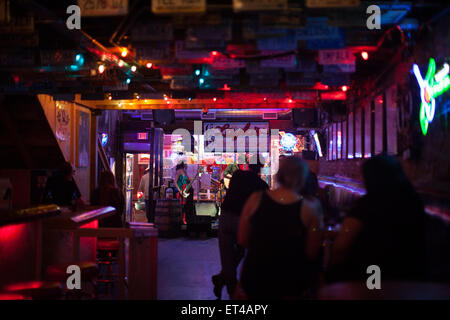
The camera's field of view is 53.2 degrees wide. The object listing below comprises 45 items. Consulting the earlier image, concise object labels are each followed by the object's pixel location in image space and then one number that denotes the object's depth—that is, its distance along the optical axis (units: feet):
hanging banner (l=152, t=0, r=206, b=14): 12.84
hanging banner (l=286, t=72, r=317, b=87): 21.89
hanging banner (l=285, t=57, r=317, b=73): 19.49
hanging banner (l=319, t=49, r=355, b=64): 17.89
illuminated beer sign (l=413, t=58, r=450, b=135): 11.81
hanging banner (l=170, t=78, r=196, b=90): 23.16
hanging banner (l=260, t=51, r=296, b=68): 18.29
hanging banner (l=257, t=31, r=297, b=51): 15.81
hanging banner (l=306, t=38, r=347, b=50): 16.16
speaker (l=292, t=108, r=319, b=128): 36.42
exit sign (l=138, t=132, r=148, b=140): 45.21
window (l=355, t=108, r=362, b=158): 23.67
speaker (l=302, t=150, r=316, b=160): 38.04
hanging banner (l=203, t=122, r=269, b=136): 45.65
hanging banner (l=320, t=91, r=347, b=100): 27.40
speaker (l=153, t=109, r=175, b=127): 36.05
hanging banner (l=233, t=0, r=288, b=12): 12.53
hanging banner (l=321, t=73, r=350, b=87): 21.40
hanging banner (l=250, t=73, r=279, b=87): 22.40
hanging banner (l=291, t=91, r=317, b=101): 27.84
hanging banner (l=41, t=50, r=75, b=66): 19.30
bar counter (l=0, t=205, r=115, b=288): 14.73
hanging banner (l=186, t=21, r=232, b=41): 15.05
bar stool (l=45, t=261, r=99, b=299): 14.85
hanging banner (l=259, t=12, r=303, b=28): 13.74
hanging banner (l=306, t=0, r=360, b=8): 12.62
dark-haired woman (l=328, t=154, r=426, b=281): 9.74
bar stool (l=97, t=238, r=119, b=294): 21.06
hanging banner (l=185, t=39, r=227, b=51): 16.07
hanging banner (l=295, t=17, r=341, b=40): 15.19
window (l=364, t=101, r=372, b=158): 21.46
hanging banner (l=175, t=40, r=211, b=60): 17.60
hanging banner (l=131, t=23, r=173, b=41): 15.69
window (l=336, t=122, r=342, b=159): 29.59
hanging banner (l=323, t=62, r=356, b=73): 18.78
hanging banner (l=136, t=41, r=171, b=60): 17.52
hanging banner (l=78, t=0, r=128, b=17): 13.66
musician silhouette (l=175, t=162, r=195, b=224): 39.60
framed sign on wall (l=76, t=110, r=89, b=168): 32.81
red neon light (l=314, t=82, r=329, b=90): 24.46
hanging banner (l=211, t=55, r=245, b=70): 19.12
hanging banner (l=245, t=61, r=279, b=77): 19.26
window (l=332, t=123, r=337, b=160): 31.91
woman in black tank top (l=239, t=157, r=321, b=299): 10.28
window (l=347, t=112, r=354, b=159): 25.85
